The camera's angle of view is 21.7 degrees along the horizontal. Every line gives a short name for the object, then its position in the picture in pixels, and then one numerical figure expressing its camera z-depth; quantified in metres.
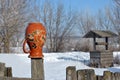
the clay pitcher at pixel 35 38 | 3.09
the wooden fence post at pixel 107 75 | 2.94
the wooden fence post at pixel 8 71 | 3.43
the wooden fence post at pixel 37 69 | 3.03
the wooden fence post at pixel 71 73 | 2.98
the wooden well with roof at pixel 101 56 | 16.55
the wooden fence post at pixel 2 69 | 3.21
